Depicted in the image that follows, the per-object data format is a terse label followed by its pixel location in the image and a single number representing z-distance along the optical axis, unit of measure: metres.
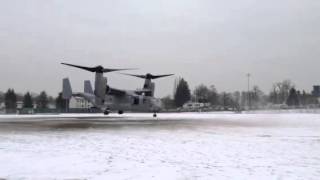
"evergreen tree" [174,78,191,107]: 166.50
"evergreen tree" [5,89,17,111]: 166.50
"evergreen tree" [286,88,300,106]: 162.49
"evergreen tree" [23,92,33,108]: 164.27
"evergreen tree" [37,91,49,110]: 171.75
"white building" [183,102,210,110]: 155.68
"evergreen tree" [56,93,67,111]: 160.45
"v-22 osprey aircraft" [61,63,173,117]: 59.72
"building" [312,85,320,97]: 137.98
